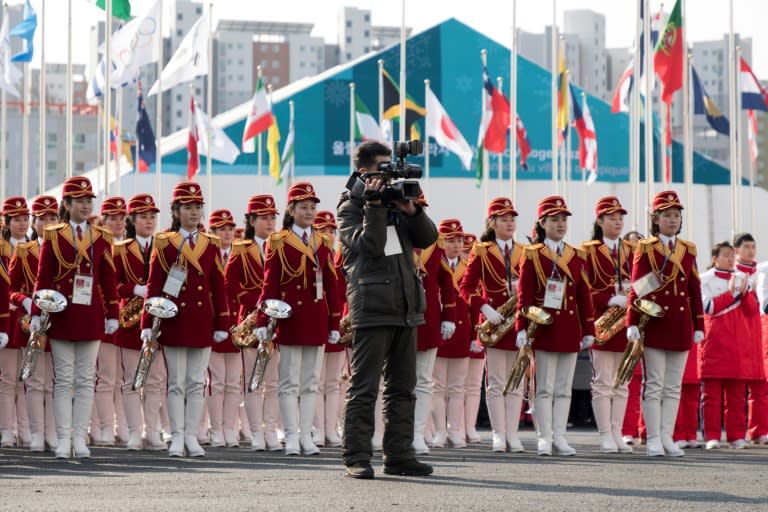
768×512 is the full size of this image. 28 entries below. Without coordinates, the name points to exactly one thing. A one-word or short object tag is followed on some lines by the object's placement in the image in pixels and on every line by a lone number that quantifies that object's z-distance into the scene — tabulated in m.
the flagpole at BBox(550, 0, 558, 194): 25.19
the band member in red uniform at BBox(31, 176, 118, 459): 11.48
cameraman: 9.38
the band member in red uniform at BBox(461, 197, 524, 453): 13.09
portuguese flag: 22.28
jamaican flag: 30.64
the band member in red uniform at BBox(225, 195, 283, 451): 13.34
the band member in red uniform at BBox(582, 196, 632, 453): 12.97
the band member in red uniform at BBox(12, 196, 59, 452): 12.92
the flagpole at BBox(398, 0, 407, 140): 21.15
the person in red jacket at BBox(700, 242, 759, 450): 14.43
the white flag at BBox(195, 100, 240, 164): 31.77
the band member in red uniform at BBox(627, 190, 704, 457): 12.28
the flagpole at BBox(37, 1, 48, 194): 24.66
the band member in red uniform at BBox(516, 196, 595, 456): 12.28
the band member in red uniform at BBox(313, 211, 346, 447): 13.80
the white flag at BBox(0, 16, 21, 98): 24.61
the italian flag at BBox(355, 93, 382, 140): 30.38
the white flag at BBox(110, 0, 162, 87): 22.38
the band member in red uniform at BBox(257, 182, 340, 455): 11.97
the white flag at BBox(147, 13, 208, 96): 24.52
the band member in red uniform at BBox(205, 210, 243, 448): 13.94
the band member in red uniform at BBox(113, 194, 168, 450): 13.11
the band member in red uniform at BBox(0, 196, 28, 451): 13.47
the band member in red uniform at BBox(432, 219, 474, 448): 13.89
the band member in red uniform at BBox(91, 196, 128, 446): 13.64
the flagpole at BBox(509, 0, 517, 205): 23.72
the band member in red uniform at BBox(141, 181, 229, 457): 11.74
